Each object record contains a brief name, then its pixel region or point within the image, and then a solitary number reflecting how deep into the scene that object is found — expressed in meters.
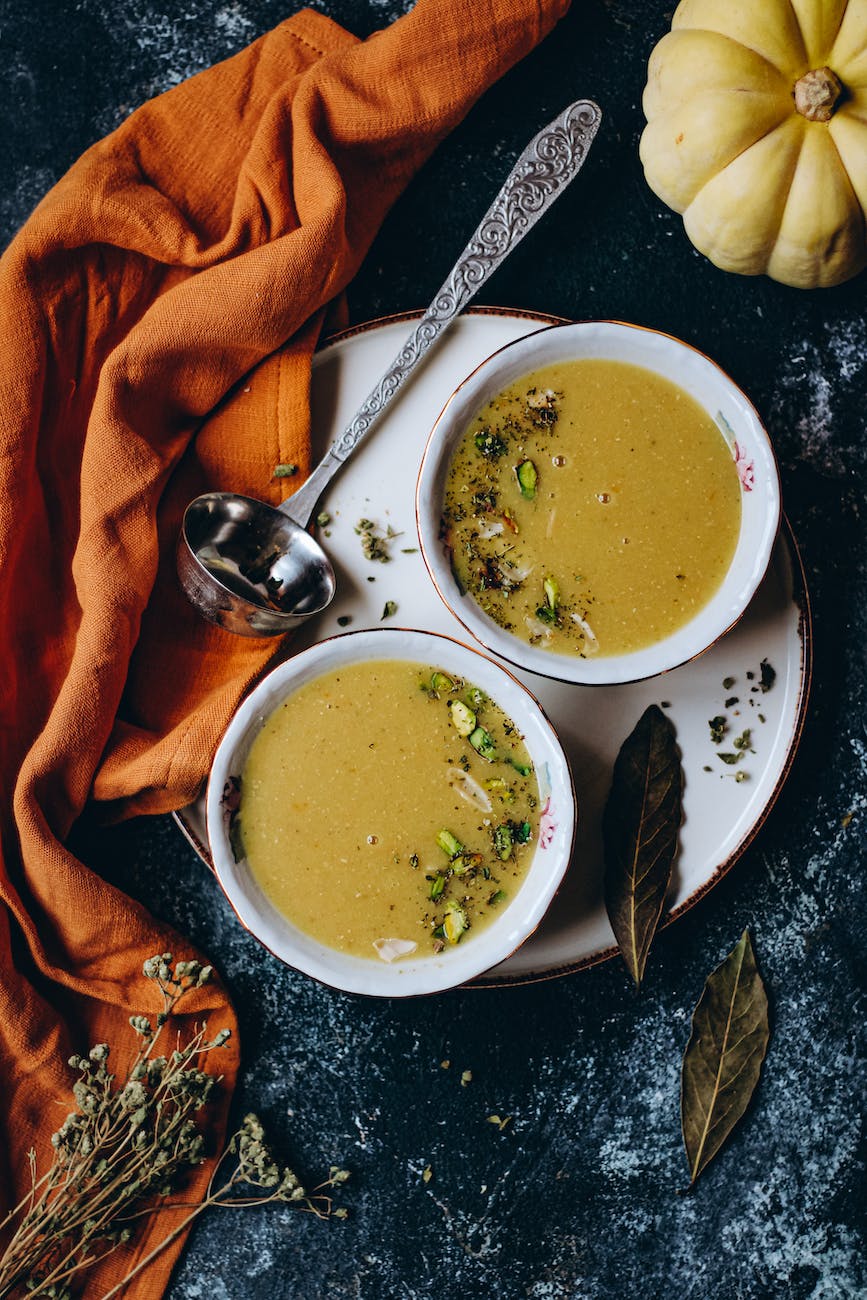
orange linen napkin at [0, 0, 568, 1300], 0.74
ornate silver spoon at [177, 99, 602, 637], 0.75
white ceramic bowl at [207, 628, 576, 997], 0.73
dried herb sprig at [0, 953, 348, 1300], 0.73
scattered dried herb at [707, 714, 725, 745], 0.76
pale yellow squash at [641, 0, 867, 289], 0.72
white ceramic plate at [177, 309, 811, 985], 0.75
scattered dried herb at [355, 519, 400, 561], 0.76
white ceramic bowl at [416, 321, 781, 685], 0.72
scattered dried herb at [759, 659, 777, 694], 0.76
